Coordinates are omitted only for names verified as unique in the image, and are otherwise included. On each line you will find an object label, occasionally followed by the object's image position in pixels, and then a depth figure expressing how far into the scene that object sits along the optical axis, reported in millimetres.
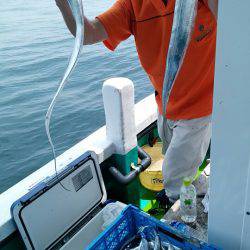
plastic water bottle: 2003
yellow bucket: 3020
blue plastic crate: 1444
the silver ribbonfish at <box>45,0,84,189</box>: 955
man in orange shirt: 2016
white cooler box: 2039
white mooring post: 2643
